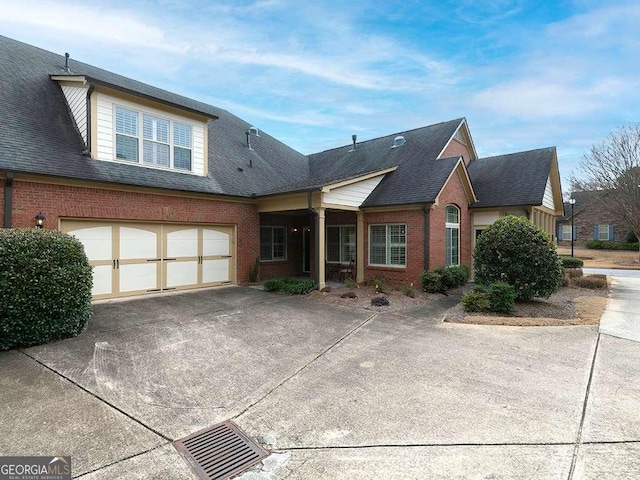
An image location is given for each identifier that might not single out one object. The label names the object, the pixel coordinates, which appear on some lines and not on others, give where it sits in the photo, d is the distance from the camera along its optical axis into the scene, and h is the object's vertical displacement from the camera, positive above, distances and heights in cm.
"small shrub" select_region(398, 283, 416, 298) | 1061 -159
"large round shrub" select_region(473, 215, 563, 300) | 914 -52
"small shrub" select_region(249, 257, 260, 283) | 1287 -120
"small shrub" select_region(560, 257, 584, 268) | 1725 -114
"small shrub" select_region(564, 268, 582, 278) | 1445 -139
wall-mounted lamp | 803 +49
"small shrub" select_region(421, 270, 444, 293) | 1111 -136
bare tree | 2334 +496
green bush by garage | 543 -79
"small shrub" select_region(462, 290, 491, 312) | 854 -156
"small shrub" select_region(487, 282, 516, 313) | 849 -142
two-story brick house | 896 +156
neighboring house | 3456 +150
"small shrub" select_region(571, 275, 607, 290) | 1273 -159
